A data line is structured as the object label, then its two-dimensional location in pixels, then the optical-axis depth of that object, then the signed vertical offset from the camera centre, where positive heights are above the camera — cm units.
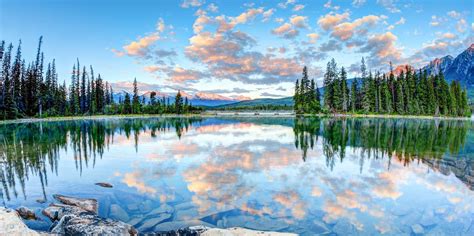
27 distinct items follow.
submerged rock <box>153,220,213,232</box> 826 -294
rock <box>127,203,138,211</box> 976 -291
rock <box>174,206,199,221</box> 905 -292
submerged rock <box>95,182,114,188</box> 1235 -282
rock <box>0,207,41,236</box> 660 -235
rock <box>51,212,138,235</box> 711 -257
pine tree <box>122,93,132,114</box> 10215 +113
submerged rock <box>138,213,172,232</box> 836 -294
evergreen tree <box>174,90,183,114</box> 11188 +177
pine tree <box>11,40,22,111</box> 6932 +712
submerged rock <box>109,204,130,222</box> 908 -294
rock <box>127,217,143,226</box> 863 -294
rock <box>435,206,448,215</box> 964 -297
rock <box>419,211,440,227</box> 875 -300
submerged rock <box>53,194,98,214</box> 958 -278
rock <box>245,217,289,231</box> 834 -296
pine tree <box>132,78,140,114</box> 10331 +163
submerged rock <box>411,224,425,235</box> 818 -300
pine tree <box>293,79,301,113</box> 10069 +379
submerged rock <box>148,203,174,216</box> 946 -291
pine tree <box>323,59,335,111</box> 9750 +635
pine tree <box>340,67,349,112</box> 9424 +566
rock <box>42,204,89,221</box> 866 -269
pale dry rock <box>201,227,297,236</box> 723 -270
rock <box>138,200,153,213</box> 966 -291
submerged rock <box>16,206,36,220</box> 886 -279
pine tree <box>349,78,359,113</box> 9478 +410
